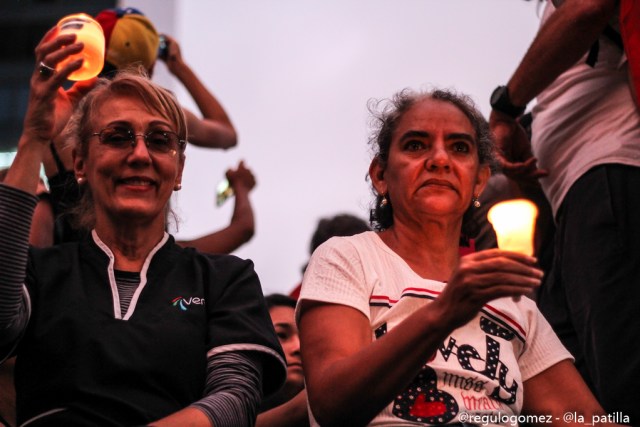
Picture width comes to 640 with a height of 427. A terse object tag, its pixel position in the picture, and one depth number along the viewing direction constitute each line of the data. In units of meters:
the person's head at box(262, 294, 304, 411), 4.57
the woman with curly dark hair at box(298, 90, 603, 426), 2.76
